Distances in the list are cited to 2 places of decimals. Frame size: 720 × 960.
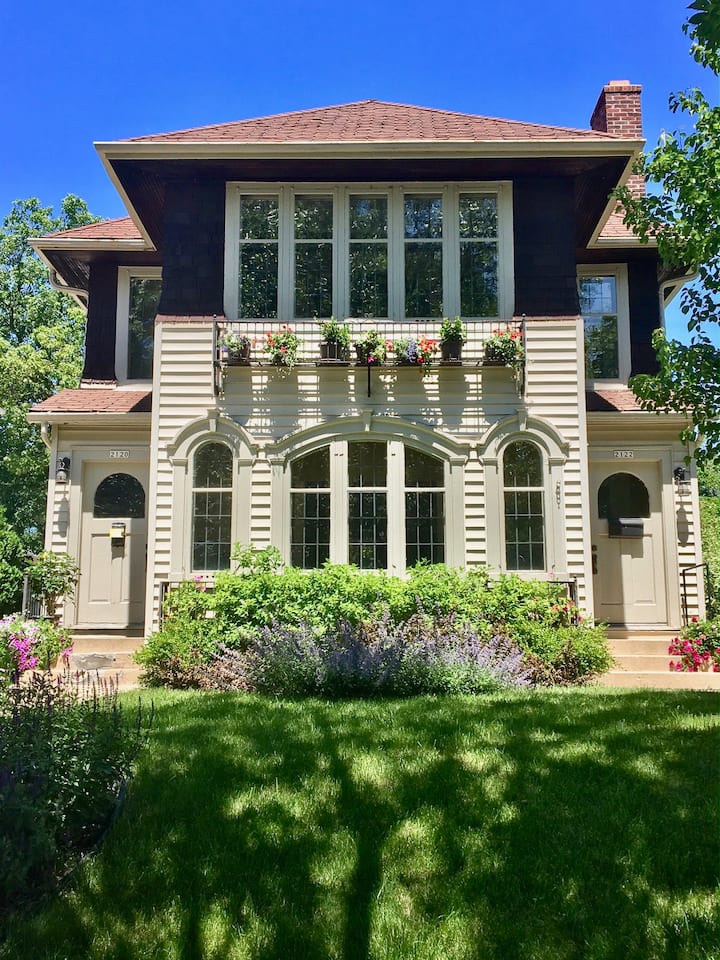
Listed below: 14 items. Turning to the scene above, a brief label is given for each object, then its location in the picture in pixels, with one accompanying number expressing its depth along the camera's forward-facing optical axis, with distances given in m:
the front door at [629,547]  11.01
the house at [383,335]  9.56
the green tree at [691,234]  7.02
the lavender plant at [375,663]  6.92
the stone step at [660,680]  8.39
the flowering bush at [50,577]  10.40
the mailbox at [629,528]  11.02
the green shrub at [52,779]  3.42
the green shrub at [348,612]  8.38
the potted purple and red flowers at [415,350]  9.52
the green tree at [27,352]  20.42
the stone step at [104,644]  9.85
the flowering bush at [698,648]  9.24
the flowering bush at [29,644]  8.54
